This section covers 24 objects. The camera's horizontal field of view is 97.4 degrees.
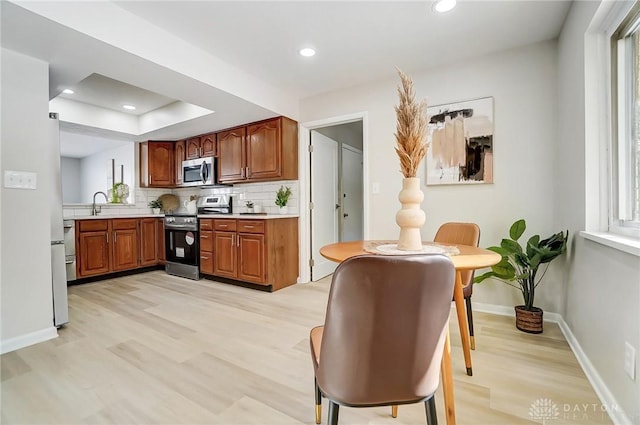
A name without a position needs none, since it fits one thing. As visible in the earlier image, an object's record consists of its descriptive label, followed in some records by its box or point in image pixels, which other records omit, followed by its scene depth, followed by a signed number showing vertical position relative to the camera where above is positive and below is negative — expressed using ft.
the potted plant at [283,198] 12.22 +0.52
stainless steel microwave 13.76 +2.00
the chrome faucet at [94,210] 13.59 +0.11
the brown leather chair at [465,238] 6.15 -0.72
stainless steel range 12.81 -1.62
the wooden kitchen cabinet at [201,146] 13.96 +3.32
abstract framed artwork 8.35 +1.99
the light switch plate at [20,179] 6.49 +0.80
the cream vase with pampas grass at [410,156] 4.00 +0.78
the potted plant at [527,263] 6.64 -1.39
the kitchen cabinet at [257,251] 10.86 -1.64
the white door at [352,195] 15.19 +0.83
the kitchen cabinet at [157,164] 15.28 +2.60
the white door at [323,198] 12.47 +0.52
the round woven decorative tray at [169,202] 16.41 +0.55
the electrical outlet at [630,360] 3.74 -2.11
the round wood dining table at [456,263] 3.80 -0.74
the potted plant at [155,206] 15.97 +0.31
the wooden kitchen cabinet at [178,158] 15.28 +2.91
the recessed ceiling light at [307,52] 8.15 +4.66
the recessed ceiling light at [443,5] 6.20 +4.55
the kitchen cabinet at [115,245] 12.00 -1.53
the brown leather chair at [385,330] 2.38 -1.11
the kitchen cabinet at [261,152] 11.58 +2.55
